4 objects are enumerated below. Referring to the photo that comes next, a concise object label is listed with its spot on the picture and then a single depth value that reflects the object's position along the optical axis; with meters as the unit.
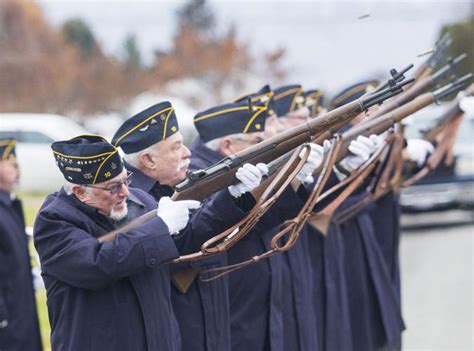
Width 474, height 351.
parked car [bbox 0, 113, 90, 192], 36.87
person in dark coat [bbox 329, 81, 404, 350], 11.30
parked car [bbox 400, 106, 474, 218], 26.42
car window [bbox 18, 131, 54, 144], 39.78
